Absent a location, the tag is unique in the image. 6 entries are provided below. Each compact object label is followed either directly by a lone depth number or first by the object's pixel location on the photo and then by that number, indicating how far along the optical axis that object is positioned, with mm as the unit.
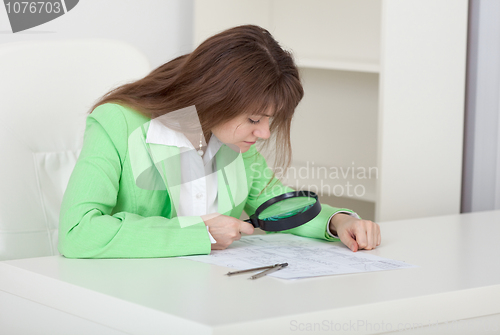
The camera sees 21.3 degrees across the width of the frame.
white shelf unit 3213
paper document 2372
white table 2141
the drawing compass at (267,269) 2324
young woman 2469
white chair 2716
